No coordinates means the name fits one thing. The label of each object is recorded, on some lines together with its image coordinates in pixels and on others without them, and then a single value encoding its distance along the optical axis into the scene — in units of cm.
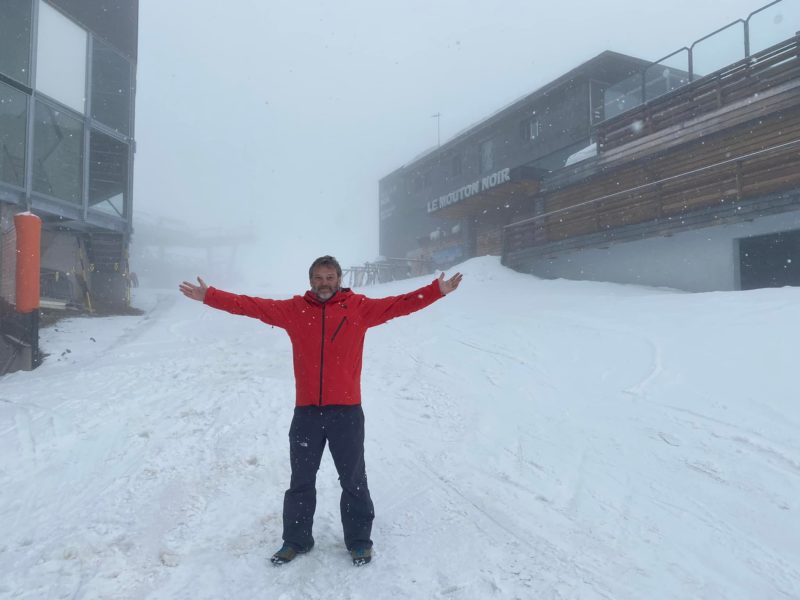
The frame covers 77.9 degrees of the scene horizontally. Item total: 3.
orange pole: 875
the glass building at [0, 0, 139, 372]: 1341
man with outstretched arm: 317
